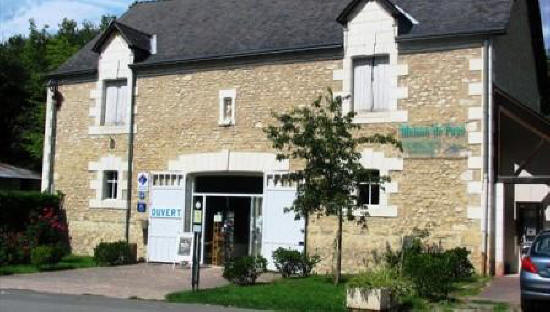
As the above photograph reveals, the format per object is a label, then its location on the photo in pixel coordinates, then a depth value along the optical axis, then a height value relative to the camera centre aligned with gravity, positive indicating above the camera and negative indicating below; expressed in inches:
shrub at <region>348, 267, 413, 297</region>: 507.8 -45.8
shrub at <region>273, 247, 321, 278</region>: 699.4 -45.8
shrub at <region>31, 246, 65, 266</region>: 782.5 -51.0
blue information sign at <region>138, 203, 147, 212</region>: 861.2 +5.0
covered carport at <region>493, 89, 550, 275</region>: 696.4 +60.9
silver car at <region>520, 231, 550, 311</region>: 474.3 -36.0
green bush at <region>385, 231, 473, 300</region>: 533.3 -38.8
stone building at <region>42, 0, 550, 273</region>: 688.4 +105.8
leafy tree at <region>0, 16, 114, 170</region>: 1577.3 +214.3
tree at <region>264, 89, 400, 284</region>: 618.8 +46.8
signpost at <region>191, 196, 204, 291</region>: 603.5 -35.4
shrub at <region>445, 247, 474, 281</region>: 625.6 -37.2
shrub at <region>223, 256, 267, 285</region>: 636.7 -49.8
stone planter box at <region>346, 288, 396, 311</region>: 491.2 -56.0
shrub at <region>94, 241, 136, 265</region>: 827.5 -49.8
